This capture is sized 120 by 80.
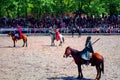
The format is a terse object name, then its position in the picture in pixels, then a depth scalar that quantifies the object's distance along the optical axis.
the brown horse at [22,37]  30.92
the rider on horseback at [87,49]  16.22
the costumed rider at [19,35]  31.12
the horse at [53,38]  31.61
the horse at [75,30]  42.28
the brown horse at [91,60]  15.84
